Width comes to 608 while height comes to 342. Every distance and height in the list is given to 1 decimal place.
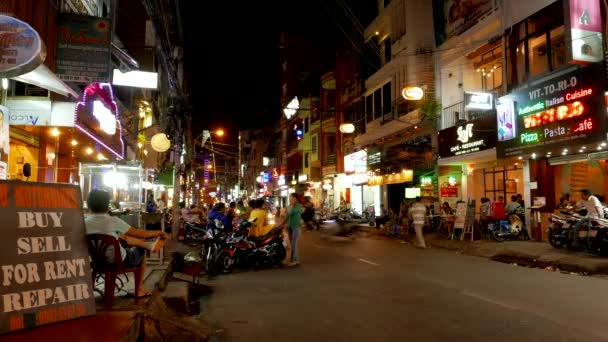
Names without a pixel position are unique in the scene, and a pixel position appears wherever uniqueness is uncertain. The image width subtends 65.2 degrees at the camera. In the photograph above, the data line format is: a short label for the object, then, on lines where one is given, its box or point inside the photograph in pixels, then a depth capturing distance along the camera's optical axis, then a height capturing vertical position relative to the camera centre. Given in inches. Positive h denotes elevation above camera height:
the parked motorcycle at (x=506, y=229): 722.8 -53.6
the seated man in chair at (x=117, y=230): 233.5 -16.2
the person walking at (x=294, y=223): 504.1 -29.9
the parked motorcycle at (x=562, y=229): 567.8 -44.4
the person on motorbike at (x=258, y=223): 497.7 -28.4
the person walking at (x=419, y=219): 693.3 -36.0
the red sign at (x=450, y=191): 928.3 +6.5
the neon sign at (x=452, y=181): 944.9 +26.5
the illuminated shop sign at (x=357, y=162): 1317.7 +94.9
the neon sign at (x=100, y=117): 529.7 +102.4
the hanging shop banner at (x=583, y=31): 573.0 +199.4
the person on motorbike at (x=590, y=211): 538.6 -20.5
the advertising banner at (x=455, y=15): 832.3 +336.4
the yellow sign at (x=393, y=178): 1046.4 +38.9
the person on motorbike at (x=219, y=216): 574.7 -24.4
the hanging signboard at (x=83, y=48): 471.2 +150.7
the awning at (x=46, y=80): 342.8 +89.3
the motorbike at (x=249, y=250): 453.4 -54.3
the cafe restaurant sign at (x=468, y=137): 788.0 +101.4
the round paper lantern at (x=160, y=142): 834.8 +96.2
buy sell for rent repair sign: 165.5 -22.2
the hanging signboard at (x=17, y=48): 255.3 +81.5
